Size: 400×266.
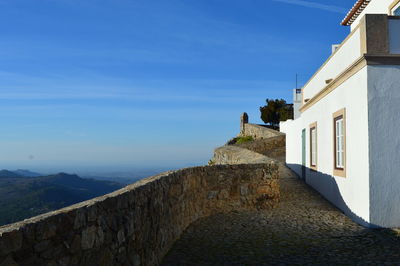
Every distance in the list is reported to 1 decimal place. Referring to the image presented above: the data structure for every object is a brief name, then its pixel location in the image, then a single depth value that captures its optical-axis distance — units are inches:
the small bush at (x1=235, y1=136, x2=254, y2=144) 1323.8
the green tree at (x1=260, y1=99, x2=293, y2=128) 1626.5
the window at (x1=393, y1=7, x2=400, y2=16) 396.5
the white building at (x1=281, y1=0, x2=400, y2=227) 302.4
